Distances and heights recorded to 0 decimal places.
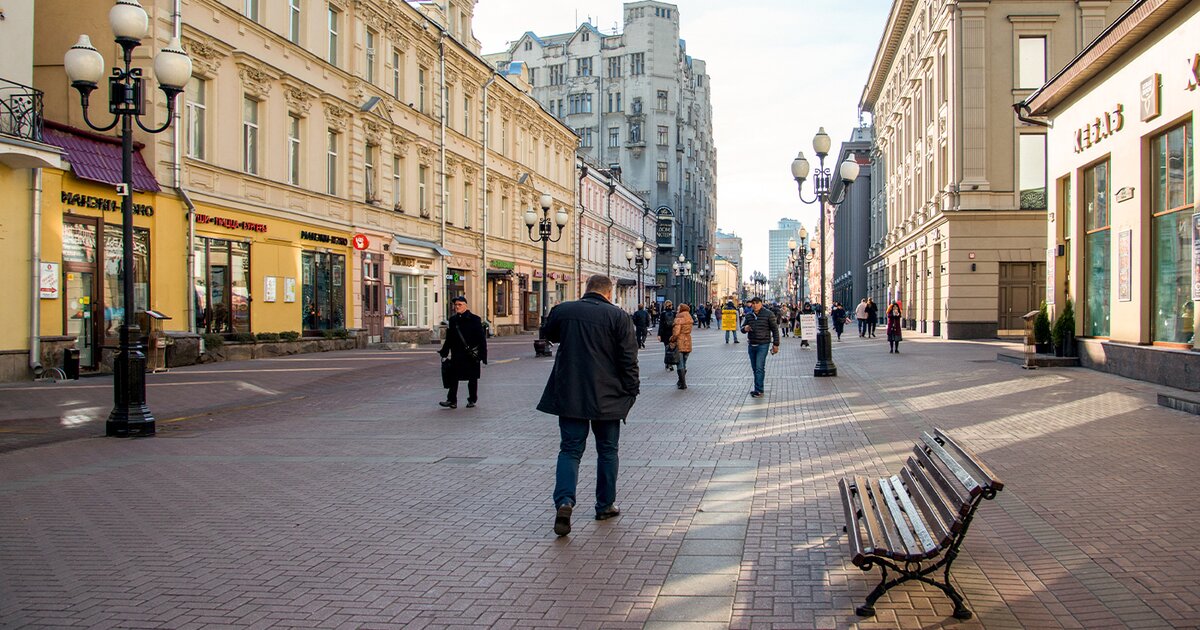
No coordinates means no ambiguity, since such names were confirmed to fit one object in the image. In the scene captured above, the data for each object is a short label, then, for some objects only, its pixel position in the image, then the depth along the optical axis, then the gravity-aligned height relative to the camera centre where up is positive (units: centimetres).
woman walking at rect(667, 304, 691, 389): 1656 -51
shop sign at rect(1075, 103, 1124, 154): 1698 +362
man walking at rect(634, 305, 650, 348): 3041 -39
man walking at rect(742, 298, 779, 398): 1514 -40
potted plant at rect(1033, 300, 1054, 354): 2073 -51
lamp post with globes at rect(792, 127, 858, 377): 1895 +321
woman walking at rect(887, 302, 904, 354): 2666 -45
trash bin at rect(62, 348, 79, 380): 1700 -102
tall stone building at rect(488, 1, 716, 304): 8956 +2185
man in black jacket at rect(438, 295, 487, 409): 1360 -61
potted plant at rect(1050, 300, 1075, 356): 1980 -45
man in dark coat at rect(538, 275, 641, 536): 621 -51
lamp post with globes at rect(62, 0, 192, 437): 1075 +245
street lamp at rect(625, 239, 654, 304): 4707 +301
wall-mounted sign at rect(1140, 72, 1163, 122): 1532 +367
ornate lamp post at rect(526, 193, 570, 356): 2928 +306
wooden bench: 418 -108
